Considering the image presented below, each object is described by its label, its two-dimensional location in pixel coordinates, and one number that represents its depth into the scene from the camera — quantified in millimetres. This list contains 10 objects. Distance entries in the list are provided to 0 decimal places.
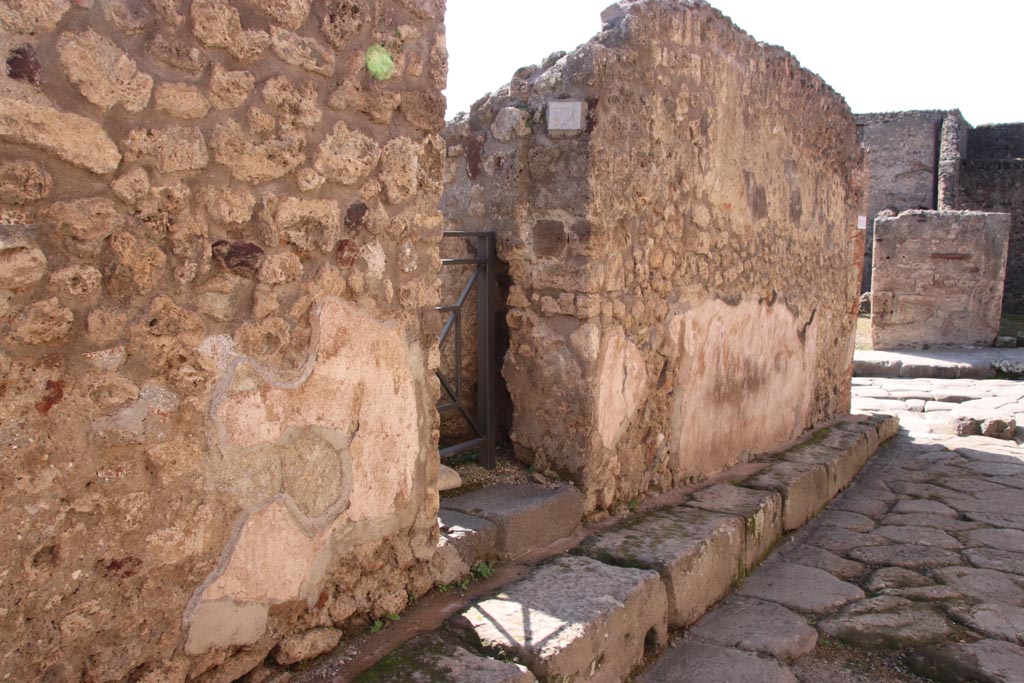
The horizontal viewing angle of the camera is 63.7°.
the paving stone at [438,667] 1991
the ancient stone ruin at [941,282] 12164
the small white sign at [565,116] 3127
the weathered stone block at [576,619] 2242
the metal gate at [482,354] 3303
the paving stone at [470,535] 2615
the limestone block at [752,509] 3582
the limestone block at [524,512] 2811
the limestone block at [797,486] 4066
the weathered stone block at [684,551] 2910
